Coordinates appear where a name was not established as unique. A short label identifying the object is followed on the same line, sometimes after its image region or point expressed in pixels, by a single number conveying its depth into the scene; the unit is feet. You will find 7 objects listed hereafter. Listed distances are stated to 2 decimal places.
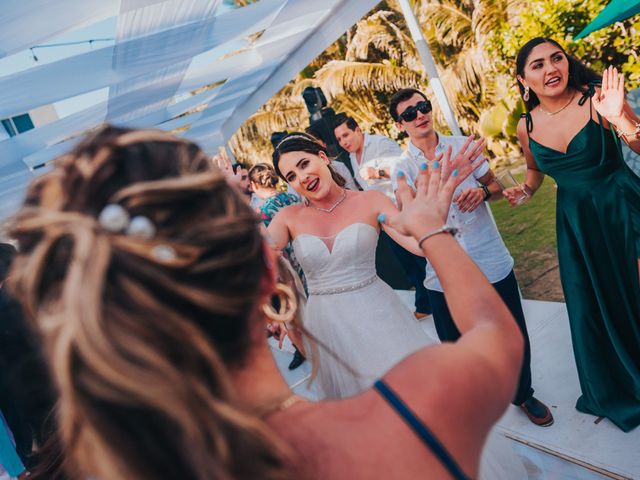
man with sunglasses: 9.11
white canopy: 10.69
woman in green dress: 7.88
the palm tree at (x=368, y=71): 43.75
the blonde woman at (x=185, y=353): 2.29
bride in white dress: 8.09
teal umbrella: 11.05
